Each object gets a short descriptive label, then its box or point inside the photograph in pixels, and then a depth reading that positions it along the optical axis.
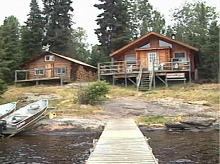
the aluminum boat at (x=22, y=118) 14.67
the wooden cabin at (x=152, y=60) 26.27
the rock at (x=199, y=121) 15.11
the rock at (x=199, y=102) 18.38
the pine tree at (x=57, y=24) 41.31
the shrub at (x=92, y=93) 19.44
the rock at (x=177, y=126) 15.20
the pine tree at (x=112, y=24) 36.72
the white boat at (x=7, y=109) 17.19
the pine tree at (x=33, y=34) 37.66
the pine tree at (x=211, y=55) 28.39
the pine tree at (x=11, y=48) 31.72
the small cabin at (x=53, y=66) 31.84
